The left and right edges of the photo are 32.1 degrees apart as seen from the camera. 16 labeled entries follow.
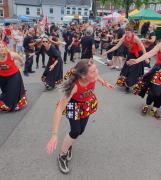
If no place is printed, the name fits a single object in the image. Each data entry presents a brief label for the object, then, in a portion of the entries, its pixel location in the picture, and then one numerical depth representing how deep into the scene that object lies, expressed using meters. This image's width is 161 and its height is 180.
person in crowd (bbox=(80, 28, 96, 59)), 10.34
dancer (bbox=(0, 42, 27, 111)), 5.31
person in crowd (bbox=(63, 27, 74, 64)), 12.86
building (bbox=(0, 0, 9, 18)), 62.09
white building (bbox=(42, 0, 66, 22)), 64.81
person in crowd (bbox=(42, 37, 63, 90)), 7.02
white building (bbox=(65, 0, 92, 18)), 67.56
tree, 28.25
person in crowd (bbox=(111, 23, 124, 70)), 10.46
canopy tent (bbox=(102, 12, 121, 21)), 22.42
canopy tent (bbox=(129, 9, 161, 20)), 19.75
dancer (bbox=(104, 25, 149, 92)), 6.43
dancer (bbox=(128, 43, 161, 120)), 4.90
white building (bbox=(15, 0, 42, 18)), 63.78
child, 2.99
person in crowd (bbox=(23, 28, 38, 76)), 9.68
